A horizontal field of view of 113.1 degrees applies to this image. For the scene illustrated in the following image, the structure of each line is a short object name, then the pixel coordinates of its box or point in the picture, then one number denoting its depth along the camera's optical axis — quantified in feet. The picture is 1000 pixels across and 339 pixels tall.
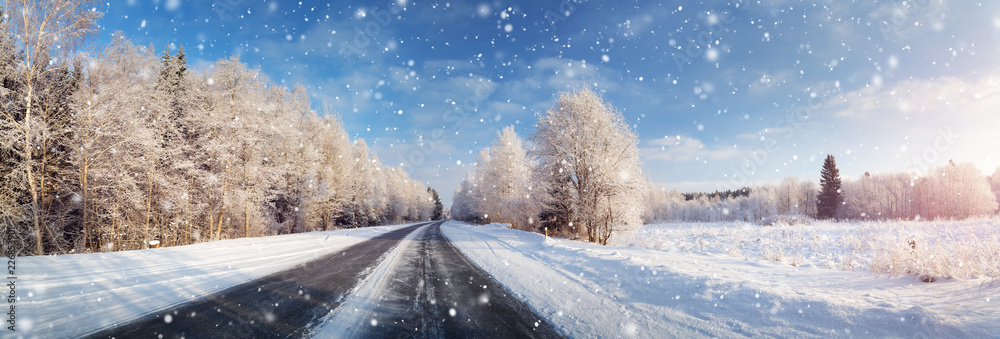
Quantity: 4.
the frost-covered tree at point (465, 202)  206.67
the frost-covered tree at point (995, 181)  186.91
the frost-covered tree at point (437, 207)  342.23
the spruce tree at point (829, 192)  167.32
